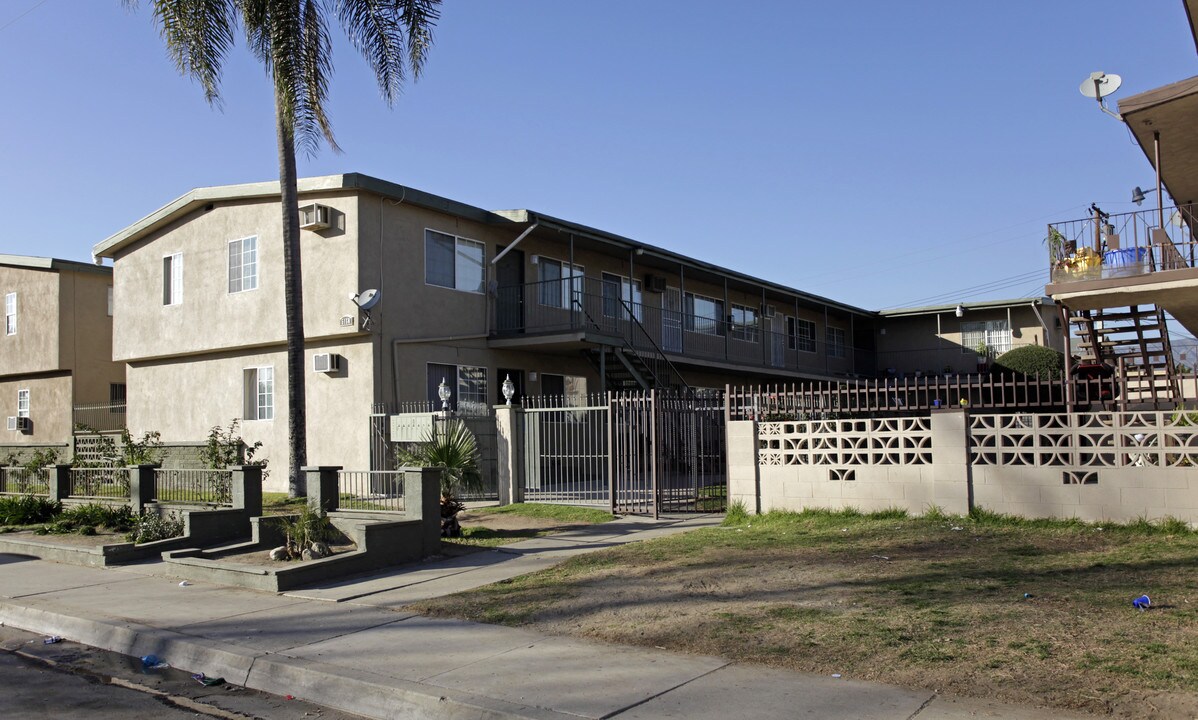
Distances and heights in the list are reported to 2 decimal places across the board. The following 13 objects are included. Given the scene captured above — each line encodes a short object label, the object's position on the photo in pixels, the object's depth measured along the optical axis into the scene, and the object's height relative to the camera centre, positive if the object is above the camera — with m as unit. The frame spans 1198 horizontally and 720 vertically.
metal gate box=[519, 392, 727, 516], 15.17 -0.49
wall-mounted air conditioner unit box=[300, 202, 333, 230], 19.19 +4.37
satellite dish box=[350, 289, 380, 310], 18.50 +2.57
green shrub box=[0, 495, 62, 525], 16.41 -1.15
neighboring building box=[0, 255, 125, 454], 28.19 +2.82
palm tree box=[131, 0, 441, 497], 16.61 +6.78
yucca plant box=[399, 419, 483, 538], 13.15 -0.48
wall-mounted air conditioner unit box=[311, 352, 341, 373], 19.58 +1.44
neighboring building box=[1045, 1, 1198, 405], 13.91 +2.28
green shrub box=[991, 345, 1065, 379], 31.25 +1.60
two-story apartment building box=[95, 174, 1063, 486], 19.38 +2.73
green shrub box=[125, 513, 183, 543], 13.52 -1.28
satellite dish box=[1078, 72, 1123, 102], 15.34 +5.17
